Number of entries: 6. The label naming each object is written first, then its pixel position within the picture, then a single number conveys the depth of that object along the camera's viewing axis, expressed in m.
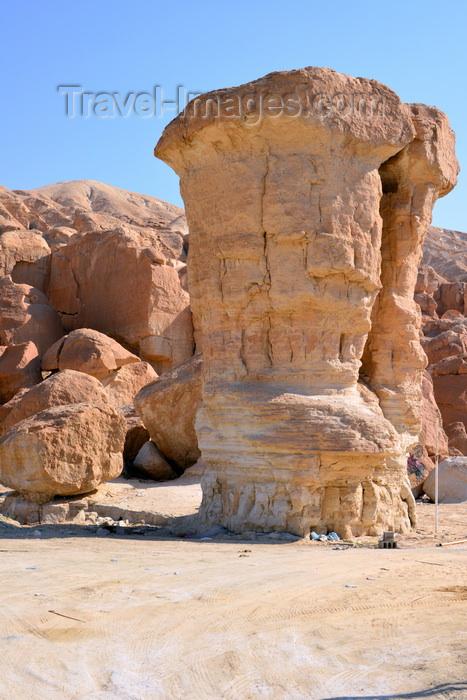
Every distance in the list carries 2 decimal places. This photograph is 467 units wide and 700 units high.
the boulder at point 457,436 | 23.75
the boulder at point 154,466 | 15.70
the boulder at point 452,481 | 15.20
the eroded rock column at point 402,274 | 11.12
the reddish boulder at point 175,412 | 15.70
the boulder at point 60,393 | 15.59
